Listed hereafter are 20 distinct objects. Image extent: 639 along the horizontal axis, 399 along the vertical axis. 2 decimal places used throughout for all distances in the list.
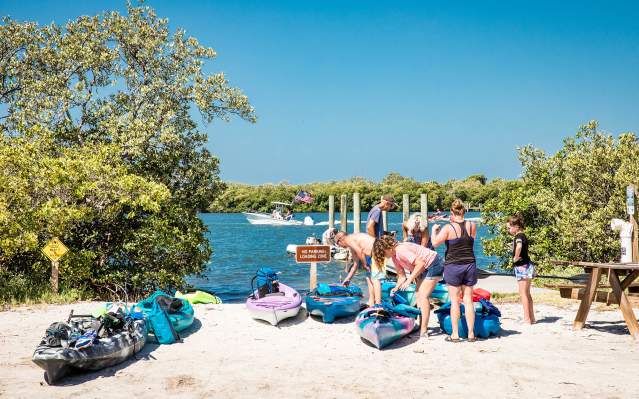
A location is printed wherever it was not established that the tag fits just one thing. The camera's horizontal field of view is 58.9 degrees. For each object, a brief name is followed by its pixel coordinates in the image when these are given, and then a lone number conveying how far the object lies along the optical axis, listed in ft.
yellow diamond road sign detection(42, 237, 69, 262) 45.21
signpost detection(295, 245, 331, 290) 42.27
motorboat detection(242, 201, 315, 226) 302.33
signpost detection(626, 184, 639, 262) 37.06
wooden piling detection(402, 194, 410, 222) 104.27
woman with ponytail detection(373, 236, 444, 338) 30.37
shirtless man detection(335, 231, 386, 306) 33.86
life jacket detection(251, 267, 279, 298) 39.50
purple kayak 35.70
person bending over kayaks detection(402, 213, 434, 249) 39.88
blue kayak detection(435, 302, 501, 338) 31.42
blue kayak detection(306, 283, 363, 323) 36.47
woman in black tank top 29.48
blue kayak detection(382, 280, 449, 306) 37.88
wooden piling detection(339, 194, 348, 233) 123.57
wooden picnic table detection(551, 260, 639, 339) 30.04
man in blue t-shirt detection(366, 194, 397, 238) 37.09
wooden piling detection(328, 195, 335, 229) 146.29
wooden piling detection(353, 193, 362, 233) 119.24
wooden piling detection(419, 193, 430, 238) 99.06
